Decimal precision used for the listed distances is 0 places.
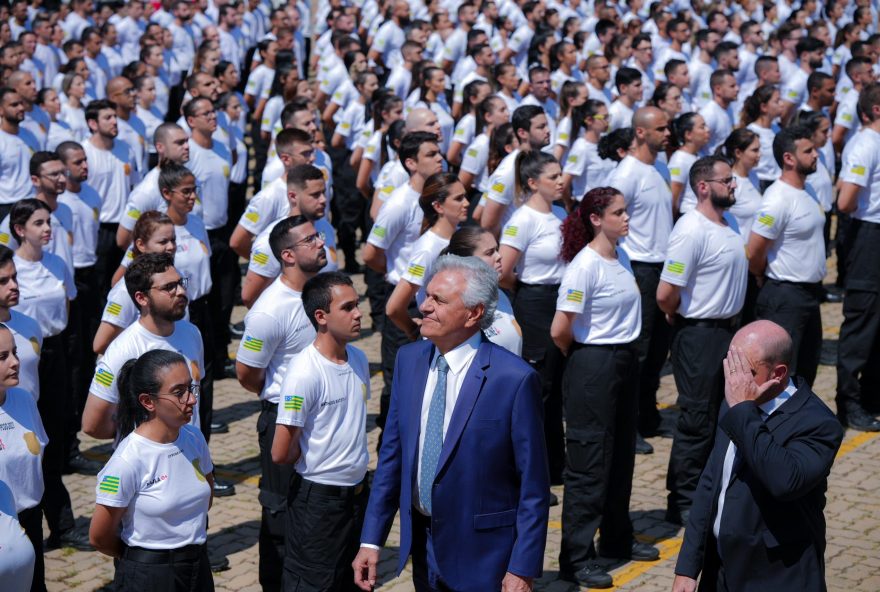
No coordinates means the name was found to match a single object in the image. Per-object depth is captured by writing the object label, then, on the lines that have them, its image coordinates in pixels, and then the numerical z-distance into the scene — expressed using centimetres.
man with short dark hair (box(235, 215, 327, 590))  717
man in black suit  512
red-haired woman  780
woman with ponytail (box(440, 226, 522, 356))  748
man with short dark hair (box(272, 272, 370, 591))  651
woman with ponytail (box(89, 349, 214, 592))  584
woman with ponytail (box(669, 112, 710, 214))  1154
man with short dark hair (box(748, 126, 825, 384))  954
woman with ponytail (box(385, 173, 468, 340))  860
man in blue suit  534
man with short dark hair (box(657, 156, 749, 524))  863
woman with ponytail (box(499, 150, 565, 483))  918
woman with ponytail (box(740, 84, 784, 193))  1284
